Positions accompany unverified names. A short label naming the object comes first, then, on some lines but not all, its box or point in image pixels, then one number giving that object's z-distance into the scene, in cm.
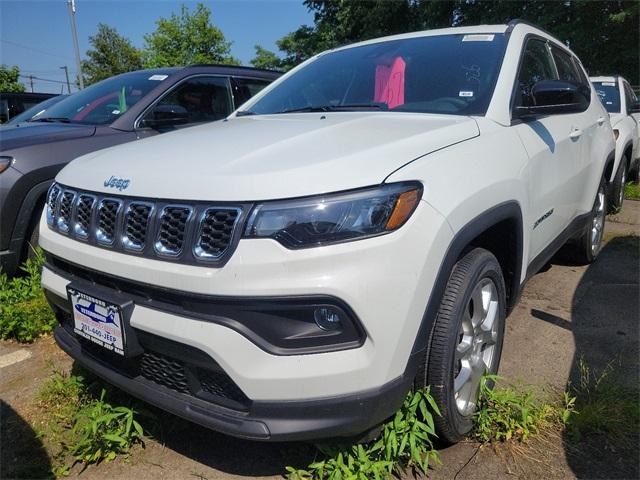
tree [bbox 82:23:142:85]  3938
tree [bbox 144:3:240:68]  2708
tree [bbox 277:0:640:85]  1686
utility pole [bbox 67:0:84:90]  2350
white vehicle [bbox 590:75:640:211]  546
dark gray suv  337
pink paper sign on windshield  269
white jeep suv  154
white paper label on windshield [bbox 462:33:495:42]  277
